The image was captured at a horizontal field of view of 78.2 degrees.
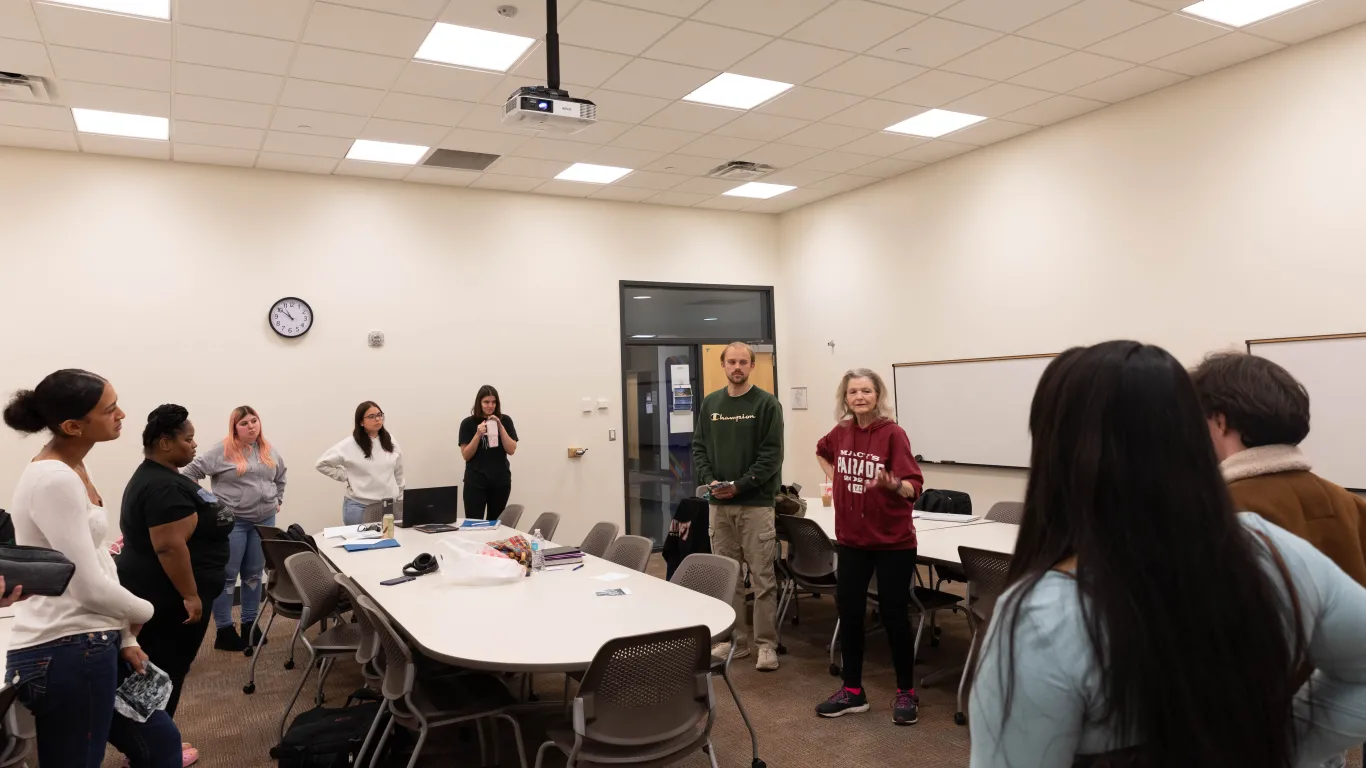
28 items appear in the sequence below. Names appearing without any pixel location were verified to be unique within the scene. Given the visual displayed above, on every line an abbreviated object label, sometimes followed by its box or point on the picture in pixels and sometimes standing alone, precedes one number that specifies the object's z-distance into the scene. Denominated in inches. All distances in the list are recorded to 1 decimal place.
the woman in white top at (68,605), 85.4
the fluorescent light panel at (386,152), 254.5
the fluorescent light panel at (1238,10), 176.4
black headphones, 155.8
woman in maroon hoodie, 149.9
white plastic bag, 146.9
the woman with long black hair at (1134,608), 35.4
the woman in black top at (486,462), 278.1
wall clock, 270.5
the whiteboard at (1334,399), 188.1
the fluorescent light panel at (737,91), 212.7
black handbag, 70.1
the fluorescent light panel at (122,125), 219.9
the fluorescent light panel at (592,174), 285.7
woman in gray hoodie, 211.3
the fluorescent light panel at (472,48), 179.0
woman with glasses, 240.2
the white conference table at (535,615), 104.2
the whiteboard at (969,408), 261.1
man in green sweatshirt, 183.5
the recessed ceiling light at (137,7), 158.1
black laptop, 217.0
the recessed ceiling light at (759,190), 317.7
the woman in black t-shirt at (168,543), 109.3
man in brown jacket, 68.3
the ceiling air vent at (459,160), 264.5
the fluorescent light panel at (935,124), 244.1
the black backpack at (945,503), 224.5
